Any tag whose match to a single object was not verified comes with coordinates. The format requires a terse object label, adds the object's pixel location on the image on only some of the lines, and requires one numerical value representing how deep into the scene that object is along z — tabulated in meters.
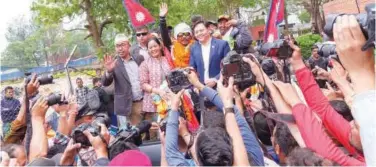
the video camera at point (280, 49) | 2.48
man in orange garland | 4.20
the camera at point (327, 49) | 2.40
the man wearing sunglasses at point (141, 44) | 4.49
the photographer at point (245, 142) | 1.86
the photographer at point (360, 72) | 1.20
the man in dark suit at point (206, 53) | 3.89
